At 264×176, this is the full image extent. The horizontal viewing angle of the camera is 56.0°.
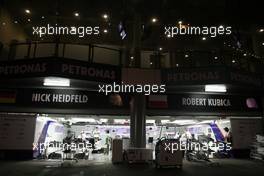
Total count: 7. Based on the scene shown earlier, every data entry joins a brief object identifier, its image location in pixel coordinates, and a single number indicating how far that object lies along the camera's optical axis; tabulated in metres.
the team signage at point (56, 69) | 9.39
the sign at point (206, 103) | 12.04
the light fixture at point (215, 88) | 11.04
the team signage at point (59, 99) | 10.98
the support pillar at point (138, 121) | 11.01
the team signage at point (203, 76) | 10.44
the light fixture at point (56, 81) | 9.94
